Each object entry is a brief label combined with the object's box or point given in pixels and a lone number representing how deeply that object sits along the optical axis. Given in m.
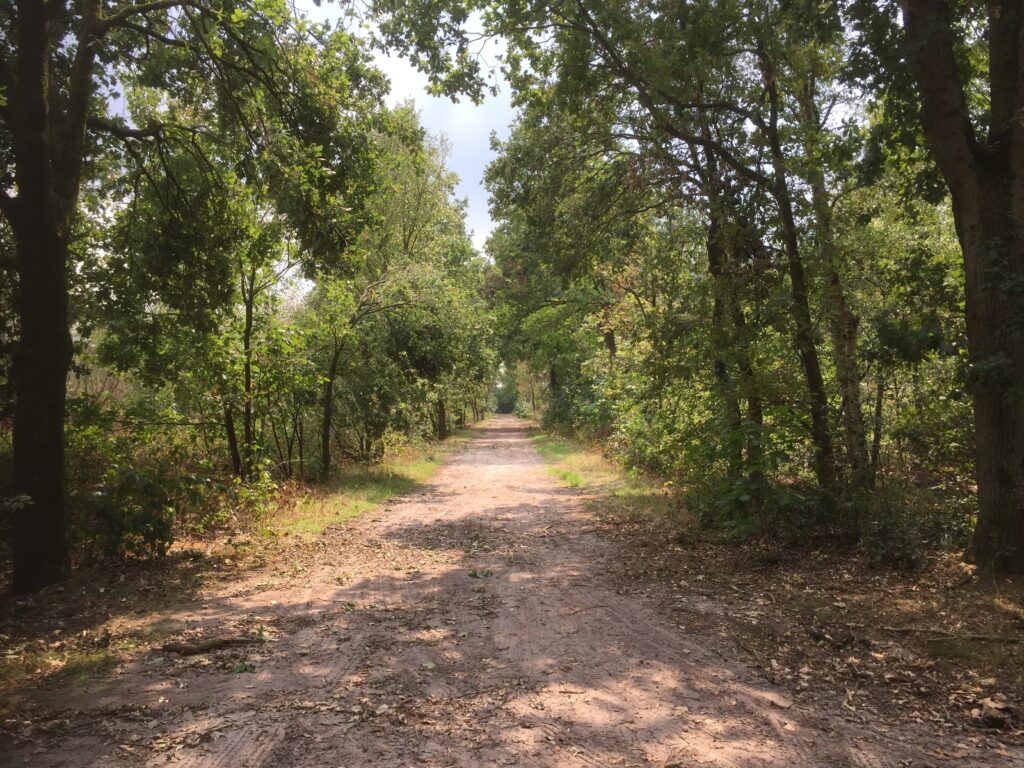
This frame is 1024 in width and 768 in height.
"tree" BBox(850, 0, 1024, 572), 6.32
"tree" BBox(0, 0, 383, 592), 7.25
